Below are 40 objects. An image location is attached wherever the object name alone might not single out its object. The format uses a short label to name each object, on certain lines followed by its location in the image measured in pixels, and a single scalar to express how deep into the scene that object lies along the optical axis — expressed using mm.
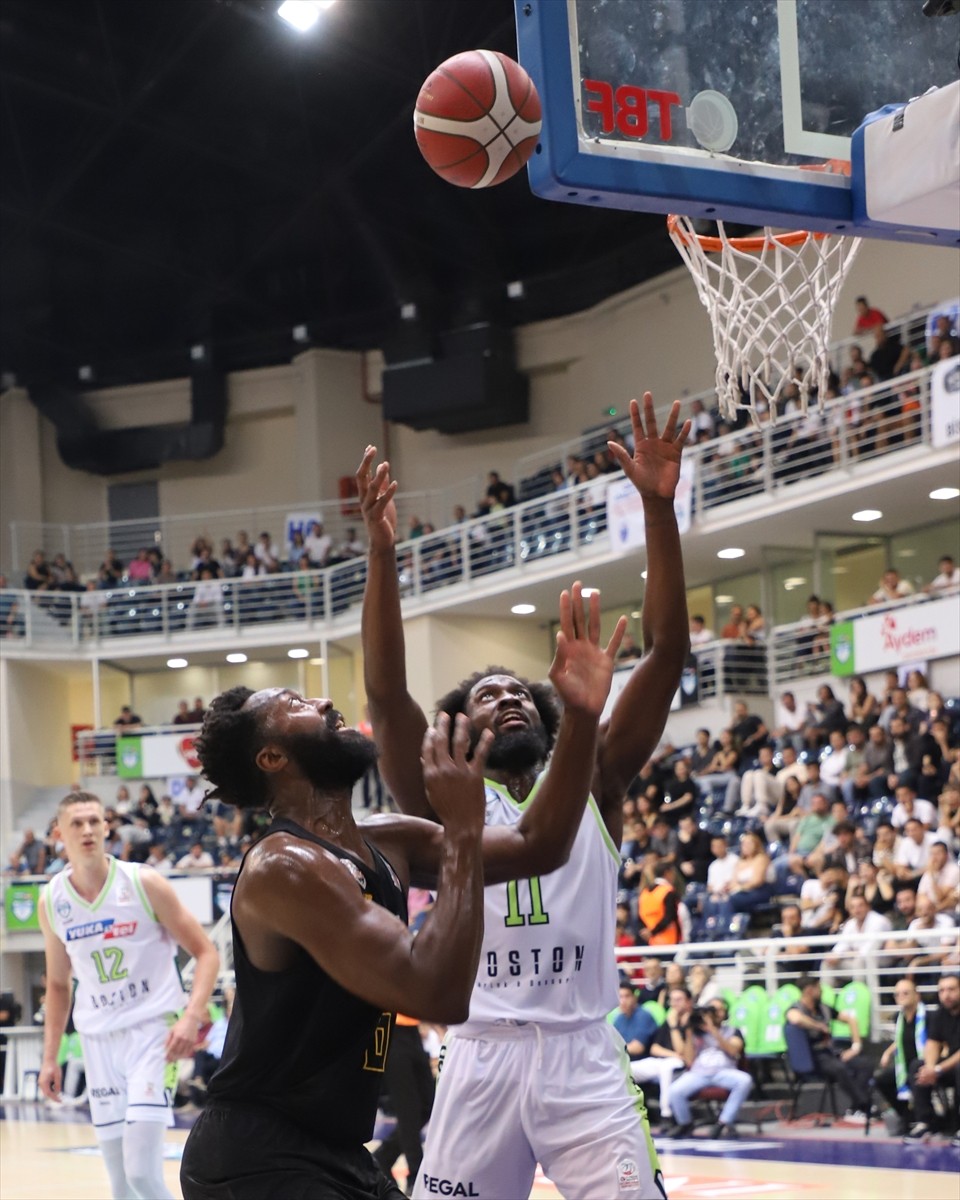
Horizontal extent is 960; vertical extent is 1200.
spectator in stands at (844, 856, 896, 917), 13203
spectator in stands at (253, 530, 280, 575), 29172
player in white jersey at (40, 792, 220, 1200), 6848
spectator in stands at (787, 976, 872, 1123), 11586
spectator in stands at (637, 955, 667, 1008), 12953
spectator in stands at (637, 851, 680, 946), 14641
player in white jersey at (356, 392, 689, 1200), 4125
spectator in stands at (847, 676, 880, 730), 17344
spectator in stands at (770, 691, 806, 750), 18922
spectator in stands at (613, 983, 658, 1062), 12633
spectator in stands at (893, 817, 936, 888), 13656
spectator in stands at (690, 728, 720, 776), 19656
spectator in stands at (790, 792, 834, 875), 15922
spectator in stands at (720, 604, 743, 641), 22109
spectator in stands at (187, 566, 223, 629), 28766
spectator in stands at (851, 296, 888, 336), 20875
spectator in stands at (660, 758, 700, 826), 18281
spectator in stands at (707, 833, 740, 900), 15562
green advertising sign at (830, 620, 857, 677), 19844
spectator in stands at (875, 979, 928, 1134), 10914
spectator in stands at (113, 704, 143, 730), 28766
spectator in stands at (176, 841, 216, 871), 23688
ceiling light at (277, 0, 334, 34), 16375
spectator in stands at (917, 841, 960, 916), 12516
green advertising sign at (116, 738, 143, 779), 28078
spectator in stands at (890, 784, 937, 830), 14562
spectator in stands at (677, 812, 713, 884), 16625
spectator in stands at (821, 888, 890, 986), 12078
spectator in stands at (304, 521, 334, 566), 28984
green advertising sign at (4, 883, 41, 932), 26078
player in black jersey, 3000
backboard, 5234
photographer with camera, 11742
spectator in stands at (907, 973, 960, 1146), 10508
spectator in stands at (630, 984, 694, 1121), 12172
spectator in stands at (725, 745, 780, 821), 17750
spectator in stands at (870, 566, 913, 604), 19656
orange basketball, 5414
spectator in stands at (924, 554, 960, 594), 18688
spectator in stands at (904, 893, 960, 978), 12032
